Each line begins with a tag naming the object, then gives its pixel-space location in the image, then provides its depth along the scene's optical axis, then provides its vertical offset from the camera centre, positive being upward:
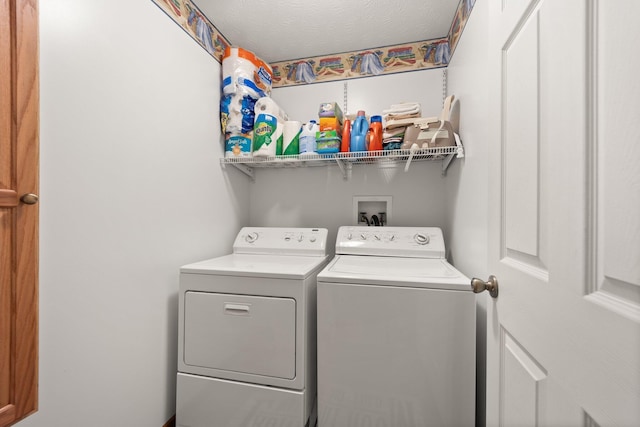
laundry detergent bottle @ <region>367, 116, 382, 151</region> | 1.75 +0.52
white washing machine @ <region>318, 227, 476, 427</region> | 1.12 -0.60
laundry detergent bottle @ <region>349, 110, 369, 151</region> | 1.76 +0.55
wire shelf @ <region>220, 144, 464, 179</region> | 1.60 +0.39
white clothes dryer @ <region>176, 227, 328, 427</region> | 1.25 -0.67
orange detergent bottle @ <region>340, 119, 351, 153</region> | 1.79 +0.52
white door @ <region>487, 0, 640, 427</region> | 0.38 +0.01
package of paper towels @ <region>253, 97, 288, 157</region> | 1.81 +0.59
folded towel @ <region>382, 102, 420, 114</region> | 1.70 +0.70
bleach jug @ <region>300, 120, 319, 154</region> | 1.82 +0.53
